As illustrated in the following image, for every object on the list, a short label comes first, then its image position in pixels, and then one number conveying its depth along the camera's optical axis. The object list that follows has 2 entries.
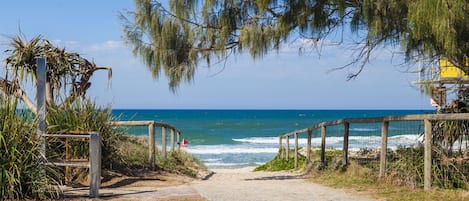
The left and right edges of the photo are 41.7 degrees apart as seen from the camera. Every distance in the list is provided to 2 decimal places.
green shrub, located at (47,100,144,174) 9.52
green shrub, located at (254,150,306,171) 16.26
